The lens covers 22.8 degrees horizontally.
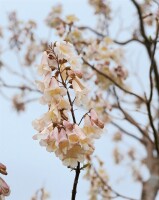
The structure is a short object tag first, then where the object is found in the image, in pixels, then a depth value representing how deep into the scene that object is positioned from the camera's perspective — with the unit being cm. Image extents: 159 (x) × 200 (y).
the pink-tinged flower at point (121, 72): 348
